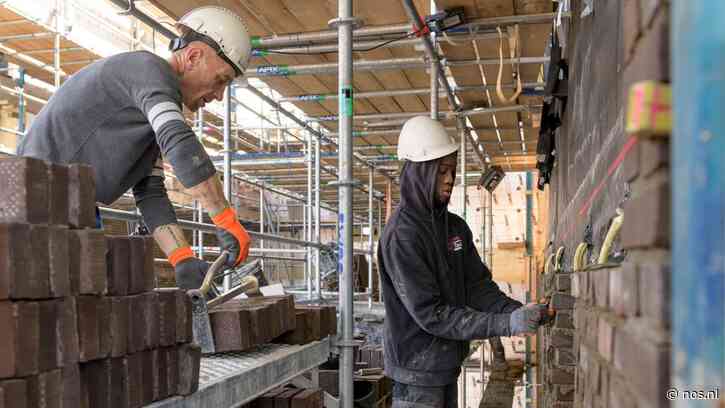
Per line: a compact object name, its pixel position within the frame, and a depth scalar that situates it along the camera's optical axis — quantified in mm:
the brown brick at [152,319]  2373
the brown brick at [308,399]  3988
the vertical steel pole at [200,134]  7145
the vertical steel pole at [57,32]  7152
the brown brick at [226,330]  3213
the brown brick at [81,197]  2031
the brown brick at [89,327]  2033
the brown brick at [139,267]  2289
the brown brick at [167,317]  2453
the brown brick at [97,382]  2107
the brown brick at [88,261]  2018
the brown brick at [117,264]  2203
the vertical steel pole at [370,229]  11236
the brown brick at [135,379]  2254
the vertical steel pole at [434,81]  5809
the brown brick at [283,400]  4020
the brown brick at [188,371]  2500
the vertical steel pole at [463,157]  8894
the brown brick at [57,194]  1960
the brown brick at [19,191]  1872
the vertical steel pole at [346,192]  4098
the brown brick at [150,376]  2338
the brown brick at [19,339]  1773
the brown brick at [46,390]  1831
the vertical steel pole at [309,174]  9518
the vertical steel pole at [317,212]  8469
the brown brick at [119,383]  2197
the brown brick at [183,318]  2551
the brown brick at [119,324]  2184
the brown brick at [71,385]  1951
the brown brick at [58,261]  1917
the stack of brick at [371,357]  7629
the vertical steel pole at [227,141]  6148
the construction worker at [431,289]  3346
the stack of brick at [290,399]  4000
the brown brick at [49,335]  1871
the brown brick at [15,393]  1741
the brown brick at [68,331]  1948
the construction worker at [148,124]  2654
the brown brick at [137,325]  2285
